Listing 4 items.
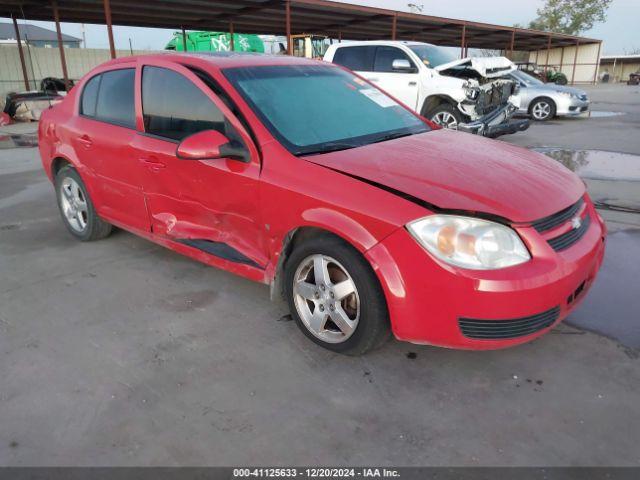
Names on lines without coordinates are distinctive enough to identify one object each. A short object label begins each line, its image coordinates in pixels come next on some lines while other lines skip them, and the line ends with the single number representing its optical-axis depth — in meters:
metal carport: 15.70
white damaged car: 9.66
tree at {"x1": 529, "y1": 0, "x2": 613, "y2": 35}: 52.69
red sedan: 2.39
